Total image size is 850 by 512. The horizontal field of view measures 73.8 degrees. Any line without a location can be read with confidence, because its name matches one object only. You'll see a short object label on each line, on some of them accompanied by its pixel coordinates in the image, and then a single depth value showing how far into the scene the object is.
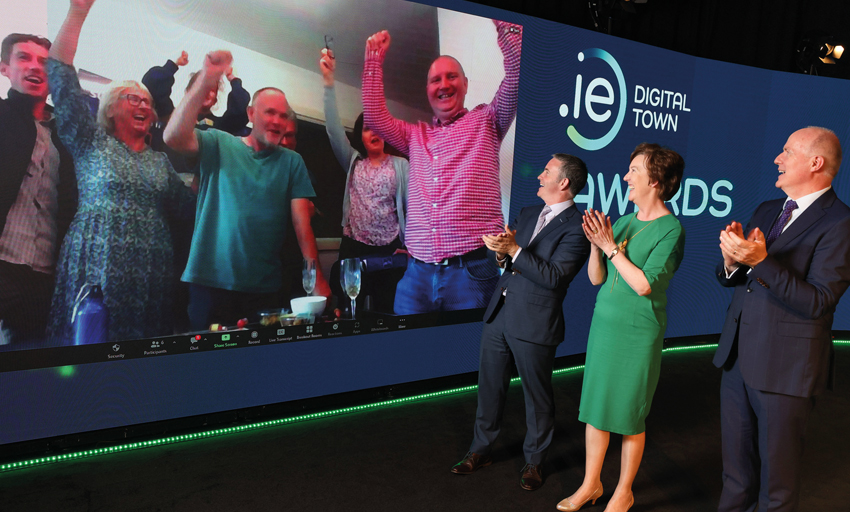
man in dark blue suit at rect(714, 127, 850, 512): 2.00
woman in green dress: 2.32
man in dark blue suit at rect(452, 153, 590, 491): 2.61
